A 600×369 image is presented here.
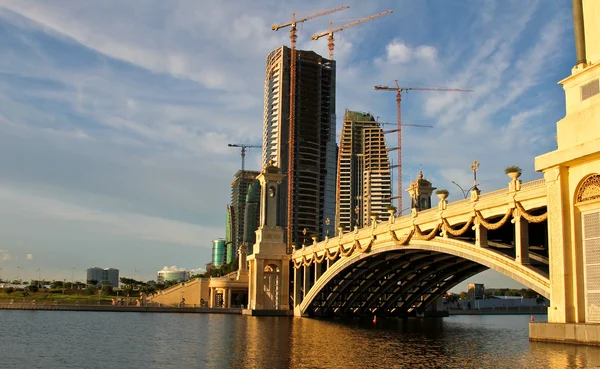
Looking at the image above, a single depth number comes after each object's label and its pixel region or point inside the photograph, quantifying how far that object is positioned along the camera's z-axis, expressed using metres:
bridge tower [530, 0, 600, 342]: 32.62
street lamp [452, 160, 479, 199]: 45.31
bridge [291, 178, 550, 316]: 38.16
